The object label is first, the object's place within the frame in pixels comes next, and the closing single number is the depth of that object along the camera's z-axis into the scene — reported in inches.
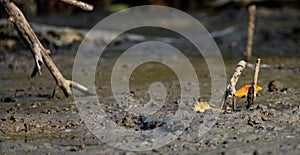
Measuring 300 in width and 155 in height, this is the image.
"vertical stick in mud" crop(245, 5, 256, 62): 572.9
